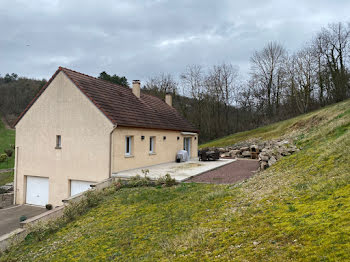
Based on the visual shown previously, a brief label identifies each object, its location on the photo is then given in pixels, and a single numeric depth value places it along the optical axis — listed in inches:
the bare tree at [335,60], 1256.8
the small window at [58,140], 594.9
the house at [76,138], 539.5
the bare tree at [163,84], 1702.8
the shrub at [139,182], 442.3
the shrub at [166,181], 420.5
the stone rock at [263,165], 430.9
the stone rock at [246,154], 940.2
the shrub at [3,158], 1155.3
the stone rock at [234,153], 971.9
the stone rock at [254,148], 911.3
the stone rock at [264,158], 444.7
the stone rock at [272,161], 417.9
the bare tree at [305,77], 1344.7
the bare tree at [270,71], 1507.1
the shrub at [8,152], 1230.3
